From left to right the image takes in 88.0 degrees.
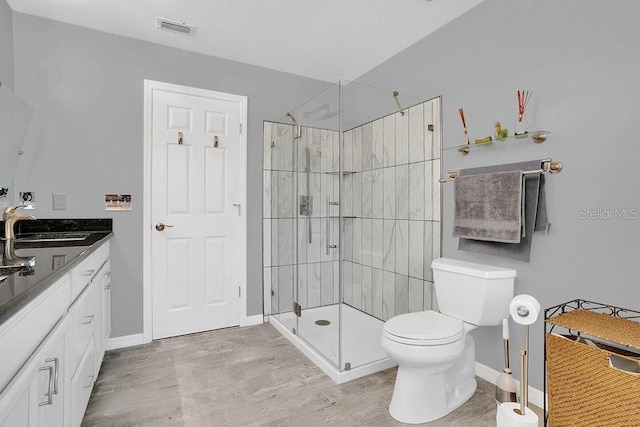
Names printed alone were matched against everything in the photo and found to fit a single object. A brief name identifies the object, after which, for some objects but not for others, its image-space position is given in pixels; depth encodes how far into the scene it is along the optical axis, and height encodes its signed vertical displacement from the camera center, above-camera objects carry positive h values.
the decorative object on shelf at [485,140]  1.98 +0.43
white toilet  1.66 -0.65
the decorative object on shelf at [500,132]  1.90 +0.46
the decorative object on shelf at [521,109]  1.83 +0.57
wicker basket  1.14 -0.65
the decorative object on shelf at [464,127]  2.15 +0.55
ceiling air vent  2.36 +1.34
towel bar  1.71 +0.23
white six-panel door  2.71 -0.03
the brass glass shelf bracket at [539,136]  1.76 +0.40
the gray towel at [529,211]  1.78 +0.00
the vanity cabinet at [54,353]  0.80 -0.46
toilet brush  1.39 -0.74
